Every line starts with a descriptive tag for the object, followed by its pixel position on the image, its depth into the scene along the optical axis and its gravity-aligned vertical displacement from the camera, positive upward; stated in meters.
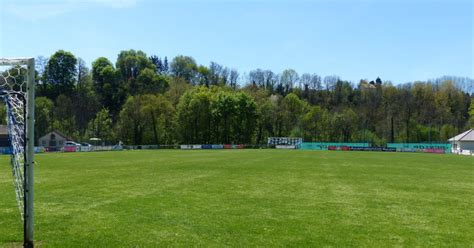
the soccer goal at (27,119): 9.06 +0.36
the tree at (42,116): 100.62 +4.62
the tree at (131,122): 112.19 +3.79
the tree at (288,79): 151.38 +20.02
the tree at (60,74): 117.53 +16.99
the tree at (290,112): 122.31 +6.98
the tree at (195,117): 113.44 +5.20
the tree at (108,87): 133.50 +15.08
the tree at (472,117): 97.62 +4.93
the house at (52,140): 100.62 -0.77
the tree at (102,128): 113.25 +2.26
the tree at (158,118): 112.06 +4.89
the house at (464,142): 87.44 -0.84
